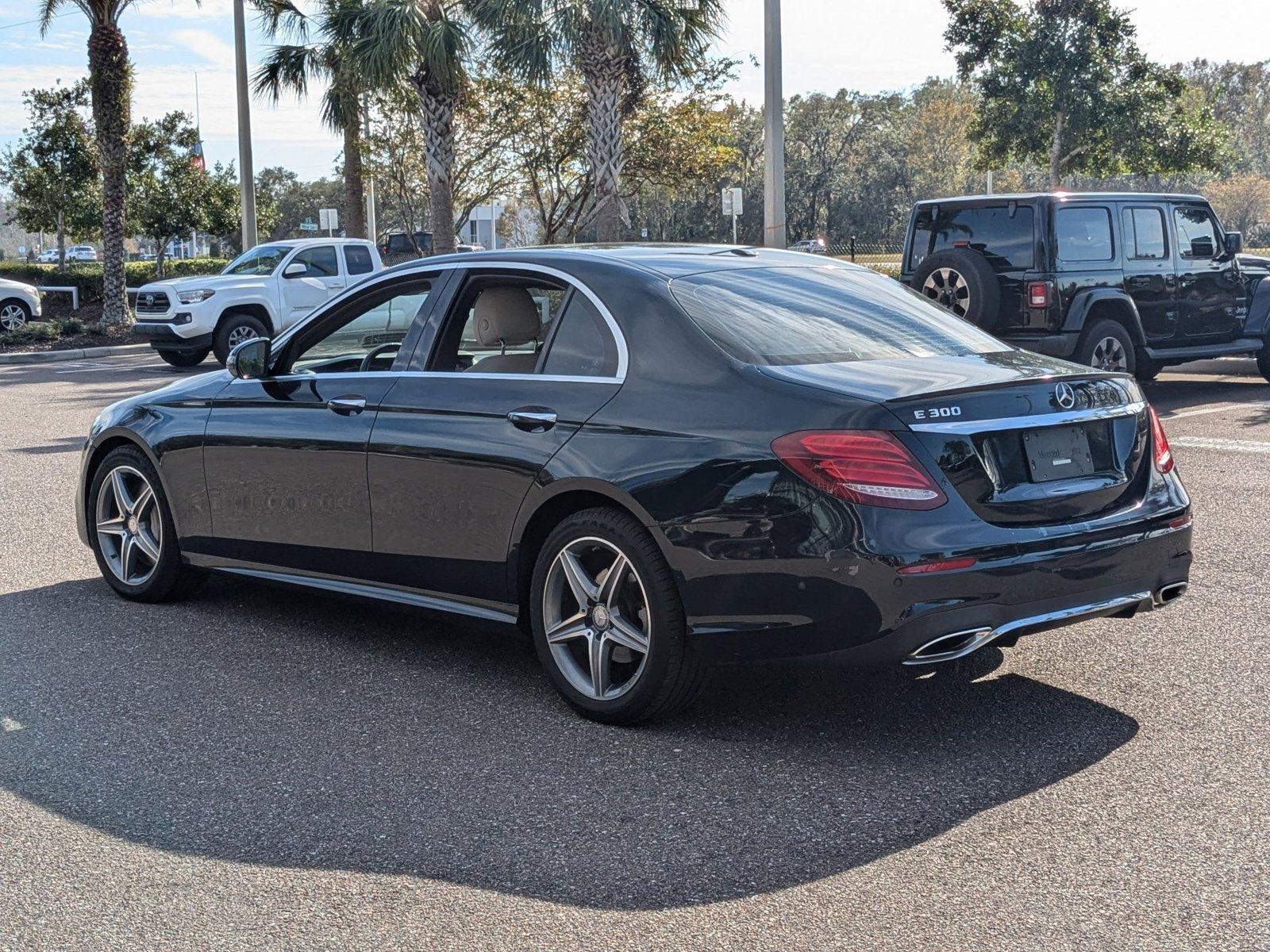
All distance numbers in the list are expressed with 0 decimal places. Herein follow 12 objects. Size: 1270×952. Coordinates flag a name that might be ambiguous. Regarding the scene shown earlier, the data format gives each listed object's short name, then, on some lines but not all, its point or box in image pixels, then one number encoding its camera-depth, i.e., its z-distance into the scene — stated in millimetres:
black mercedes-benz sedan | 4297
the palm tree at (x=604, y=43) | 23062
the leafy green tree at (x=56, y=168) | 40812
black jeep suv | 12758
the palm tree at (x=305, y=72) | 28516
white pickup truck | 20906
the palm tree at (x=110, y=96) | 27609
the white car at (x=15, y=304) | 28531
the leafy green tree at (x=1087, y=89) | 37000
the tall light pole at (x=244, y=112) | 27672
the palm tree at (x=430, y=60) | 23922
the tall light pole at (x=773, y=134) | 19125
